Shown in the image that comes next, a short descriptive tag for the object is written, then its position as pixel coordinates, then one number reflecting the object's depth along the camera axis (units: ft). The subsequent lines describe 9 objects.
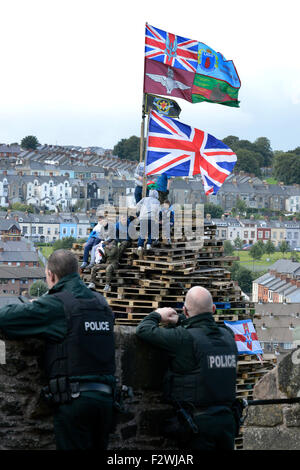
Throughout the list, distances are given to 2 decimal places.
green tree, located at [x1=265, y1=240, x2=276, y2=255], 481.46
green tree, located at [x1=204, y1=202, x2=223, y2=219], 538.88
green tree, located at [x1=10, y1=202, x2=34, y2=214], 561.43
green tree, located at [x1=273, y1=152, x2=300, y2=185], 603.67
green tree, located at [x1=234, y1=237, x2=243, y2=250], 500.33
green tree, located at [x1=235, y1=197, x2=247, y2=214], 596.42
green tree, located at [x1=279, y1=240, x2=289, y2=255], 500.70
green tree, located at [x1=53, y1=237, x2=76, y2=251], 450.79
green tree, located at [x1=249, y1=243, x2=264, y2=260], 459.44
